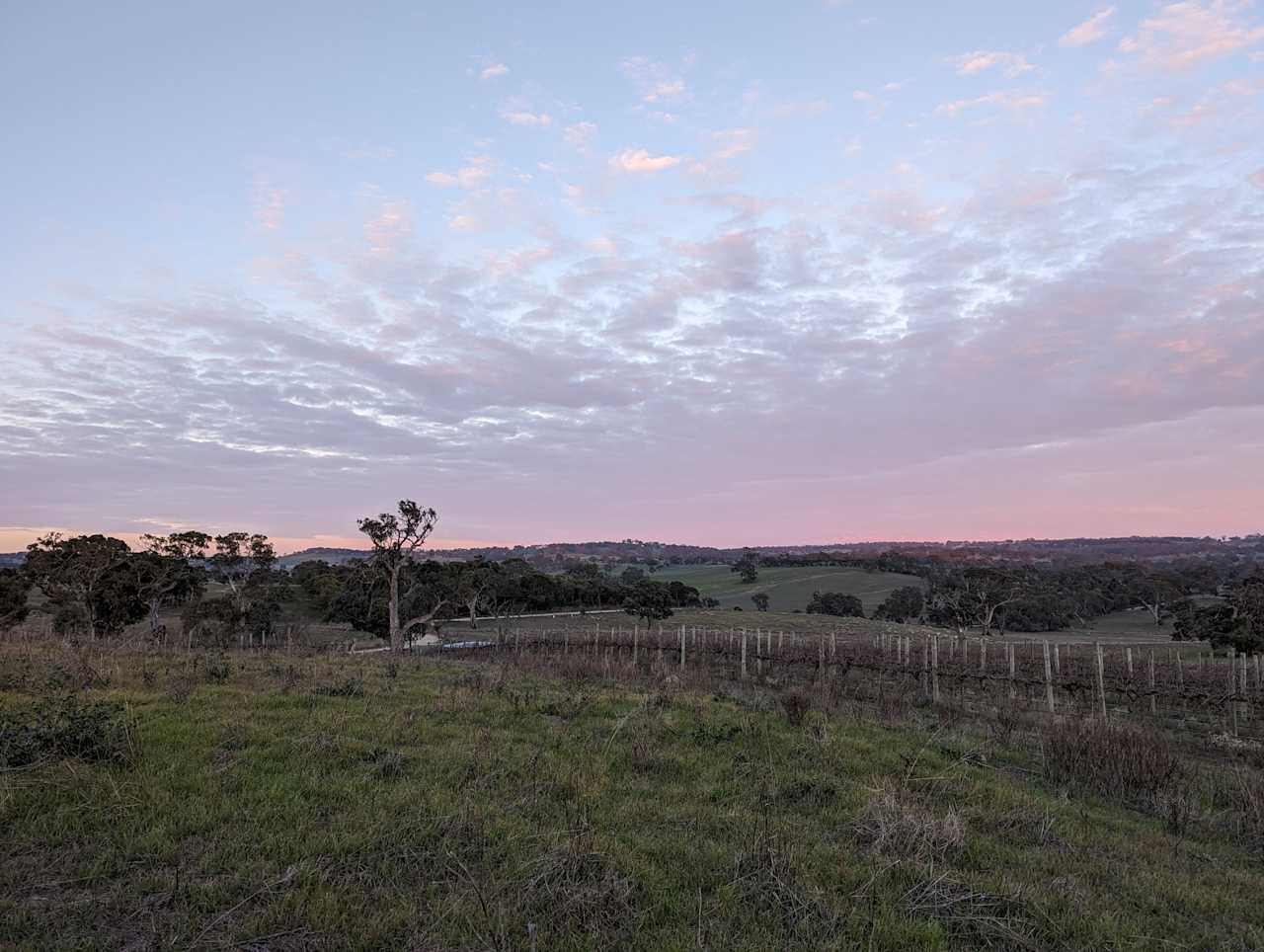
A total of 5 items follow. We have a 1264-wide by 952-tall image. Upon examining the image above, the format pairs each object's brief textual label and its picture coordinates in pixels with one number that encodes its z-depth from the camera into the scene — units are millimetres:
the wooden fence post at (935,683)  21052
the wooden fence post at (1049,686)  18859
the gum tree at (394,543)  32500
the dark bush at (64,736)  6629
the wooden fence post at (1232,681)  24312
